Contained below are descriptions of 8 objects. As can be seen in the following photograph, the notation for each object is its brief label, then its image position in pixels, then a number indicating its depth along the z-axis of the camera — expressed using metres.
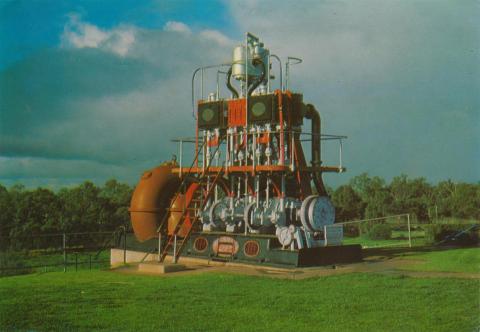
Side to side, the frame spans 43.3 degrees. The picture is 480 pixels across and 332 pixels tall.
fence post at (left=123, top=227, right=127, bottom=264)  23.02
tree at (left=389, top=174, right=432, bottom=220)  51.79
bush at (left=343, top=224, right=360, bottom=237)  45.26
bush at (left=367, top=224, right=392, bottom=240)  33.28
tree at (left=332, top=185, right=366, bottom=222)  51.78
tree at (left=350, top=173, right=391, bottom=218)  51.34
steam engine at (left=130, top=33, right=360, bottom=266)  18.70
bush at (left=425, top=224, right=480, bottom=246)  25.44
